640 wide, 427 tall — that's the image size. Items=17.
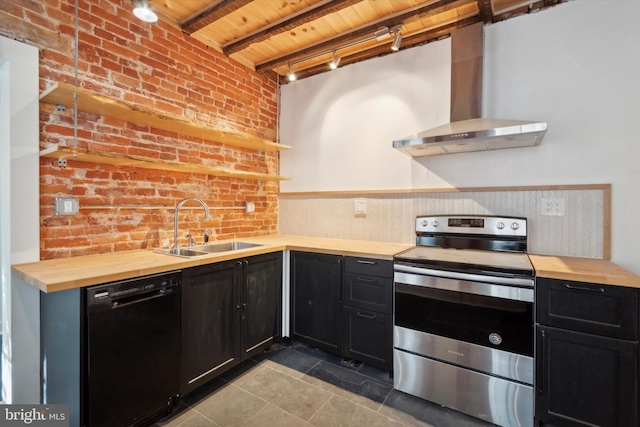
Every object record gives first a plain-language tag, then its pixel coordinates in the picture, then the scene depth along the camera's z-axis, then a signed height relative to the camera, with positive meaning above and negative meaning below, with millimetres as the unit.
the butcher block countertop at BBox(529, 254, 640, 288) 1534 -345
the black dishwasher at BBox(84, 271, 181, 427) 1494 -769
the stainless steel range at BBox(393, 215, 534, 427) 1757 -752
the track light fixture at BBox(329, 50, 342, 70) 2852 +1407
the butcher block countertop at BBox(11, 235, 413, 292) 1444 -323
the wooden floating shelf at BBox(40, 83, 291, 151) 1756 +662
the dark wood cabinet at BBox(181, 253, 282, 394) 1966 -777
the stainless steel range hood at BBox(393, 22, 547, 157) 2078 +651
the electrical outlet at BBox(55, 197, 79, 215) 1875 +19
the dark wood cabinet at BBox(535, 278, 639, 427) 1527 -770
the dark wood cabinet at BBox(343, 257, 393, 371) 2230 -782
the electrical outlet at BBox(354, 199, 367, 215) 3062 +22
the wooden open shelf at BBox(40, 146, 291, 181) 1730 +327
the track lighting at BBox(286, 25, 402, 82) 2475 +1483
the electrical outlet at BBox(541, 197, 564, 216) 2213 +25
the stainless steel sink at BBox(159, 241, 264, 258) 2377 -342
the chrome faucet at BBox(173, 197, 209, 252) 2381 -119
